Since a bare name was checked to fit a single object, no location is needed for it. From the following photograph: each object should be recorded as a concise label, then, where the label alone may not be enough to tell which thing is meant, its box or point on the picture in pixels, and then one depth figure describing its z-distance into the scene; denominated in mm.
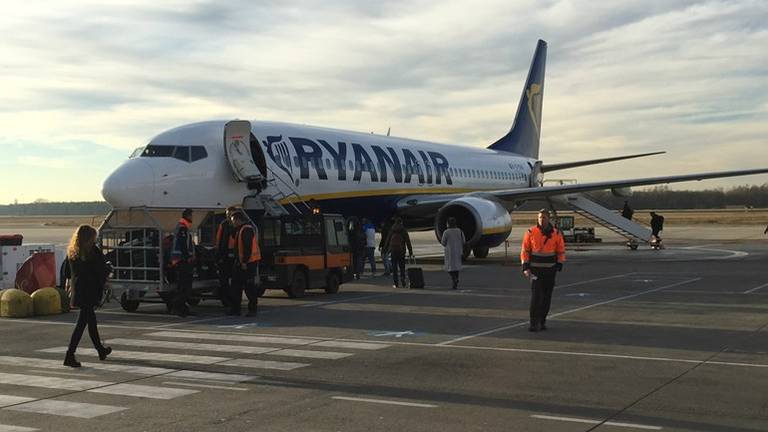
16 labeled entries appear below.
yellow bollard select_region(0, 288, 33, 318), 14383
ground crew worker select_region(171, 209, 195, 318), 13828
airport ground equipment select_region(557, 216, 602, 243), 42469
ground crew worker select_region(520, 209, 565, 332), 11969
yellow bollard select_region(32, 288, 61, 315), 14625
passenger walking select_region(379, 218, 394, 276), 23078
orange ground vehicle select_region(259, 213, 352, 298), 16500
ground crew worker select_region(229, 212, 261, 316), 13883
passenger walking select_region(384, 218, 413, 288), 19234
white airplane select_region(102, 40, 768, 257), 19109
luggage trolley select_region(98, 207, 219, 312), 14422
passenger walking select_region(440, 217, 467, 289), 18469
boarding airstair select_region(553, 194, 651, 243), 34625
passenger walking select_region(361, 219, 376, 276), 23484
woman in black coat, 9695
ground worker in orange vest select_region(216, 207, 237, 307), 14320
